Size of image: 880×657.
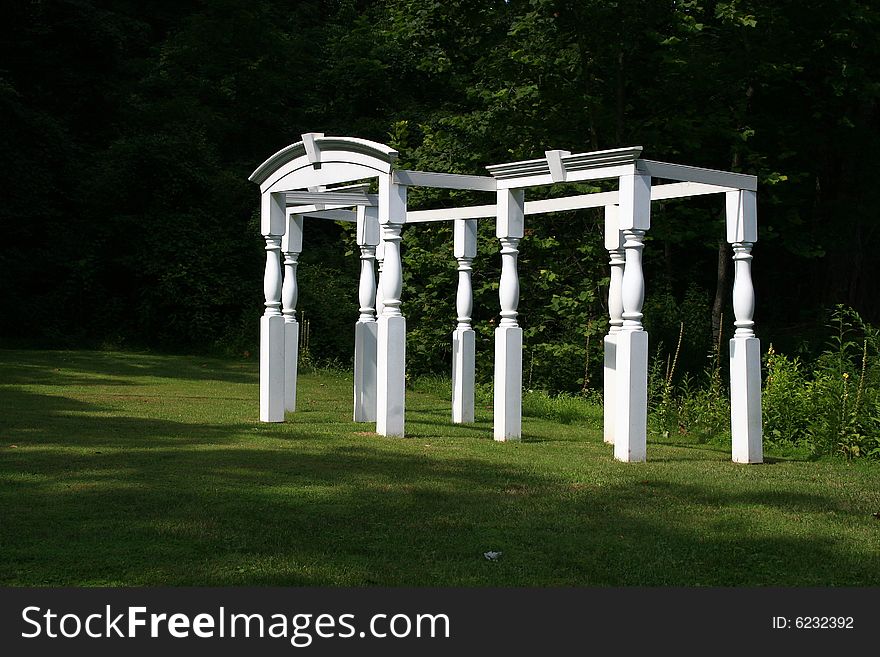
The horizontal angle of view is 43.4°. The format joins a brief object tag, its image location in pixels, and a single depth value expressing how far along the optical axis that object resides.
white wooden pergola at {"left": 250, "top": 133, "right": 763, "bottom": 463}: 10.06
